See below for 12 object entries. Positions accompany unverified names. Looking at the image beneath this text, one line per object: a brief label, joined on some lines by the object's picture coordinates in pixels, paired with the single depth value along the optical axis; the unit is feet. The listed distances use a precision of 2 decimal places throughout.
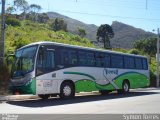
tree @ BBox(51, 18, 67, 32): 183.92
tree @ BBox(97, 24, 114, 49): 164.71
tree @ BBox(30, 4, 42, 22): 202.97
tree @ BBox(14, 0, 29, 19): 138.59
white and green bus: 32.38
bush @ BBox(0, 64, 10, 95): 41.85
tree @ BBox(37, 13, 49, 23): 220.40
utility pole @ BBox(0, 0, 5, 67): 41.98
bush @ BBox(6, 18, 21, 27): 118.62
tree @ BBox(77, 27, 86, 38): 189.37
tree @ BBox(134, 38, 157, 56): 143.22
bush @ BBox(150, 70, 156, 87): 75.41
